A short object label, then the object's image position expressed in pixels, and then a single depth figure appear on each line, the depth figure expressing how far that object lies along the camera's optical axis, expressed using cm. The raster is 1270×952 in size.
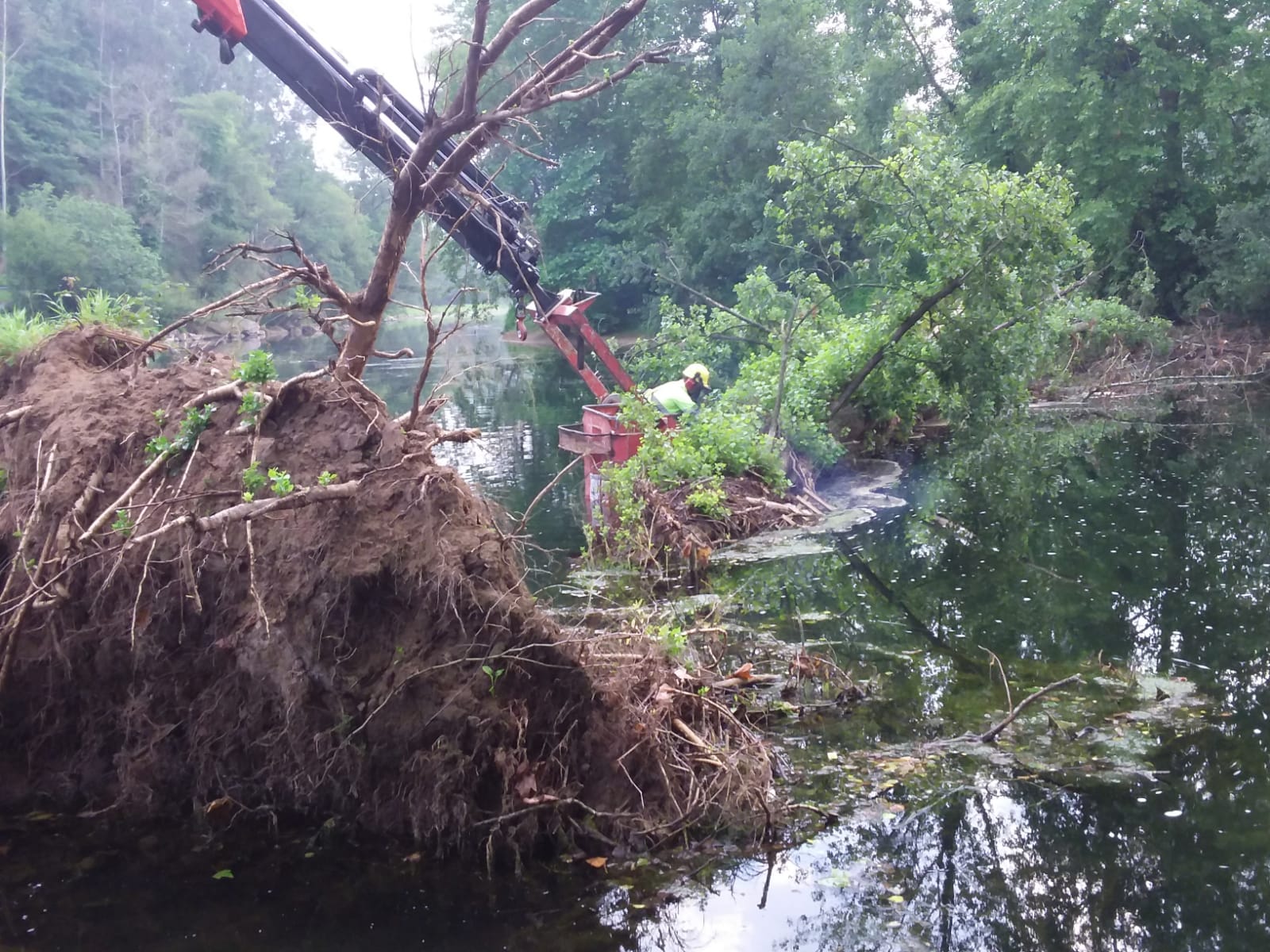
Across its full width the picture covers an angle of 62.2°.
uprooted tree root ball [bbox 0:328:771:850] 557
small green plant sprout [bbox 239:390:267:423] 635
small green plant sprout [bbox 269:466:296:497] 566
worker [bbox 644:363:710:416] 1334
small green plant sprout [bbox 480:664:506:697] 552
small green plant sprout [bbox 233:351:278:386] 644
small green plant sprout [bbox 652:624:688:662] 644
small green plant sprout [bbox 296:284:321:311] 641
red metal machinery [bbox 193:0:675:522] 876
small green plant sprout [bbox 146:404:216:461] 641
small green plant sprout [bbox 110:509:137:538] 589
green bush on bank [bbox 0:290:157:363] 812
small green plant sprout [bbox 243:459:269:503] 593
